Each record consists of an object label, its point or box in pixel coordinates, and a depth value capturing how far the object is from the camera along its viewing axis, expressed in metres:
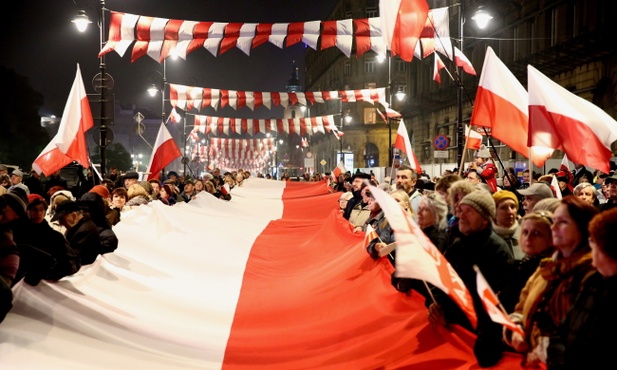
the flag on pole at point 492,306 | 2.91
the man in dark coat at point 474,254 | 4.38
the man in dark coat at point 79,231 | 6.48
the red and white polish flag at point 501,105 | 8.19
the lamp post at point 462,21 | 14.32
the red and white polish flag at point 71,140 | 11.00
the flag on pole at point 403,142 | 13.04
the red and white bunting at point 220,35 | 15.54
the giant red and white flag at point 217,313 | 4.58
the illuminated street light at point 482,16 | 14.82
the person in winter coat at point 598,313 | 2.63
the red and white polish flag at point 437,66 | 17.53
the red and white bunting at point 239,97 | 29.69
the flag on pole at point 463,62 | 14.02
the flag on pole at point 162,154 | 14.35
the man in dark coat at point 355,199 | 12.52
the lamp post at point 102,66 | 14.28
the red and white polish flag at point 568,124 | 7.00
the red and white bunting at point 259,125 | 37.19
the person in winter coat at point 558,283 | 3.25
